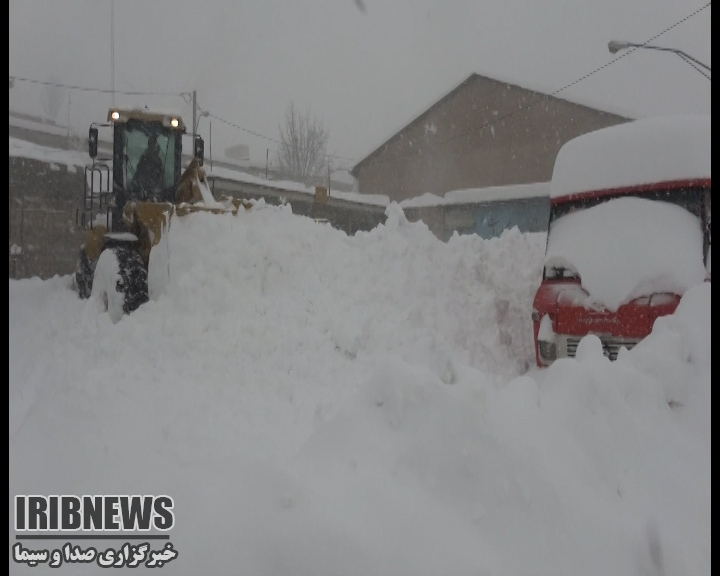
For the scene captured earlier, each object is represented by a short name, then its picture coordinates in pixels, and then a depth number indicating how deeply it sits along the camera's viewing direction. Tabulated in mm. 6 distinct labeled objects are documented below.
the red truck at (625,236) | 5027
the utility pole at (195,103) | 24641
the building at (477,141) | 25547
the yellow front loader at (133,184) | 8234
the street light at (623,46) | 12570
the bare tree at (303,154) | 37969
